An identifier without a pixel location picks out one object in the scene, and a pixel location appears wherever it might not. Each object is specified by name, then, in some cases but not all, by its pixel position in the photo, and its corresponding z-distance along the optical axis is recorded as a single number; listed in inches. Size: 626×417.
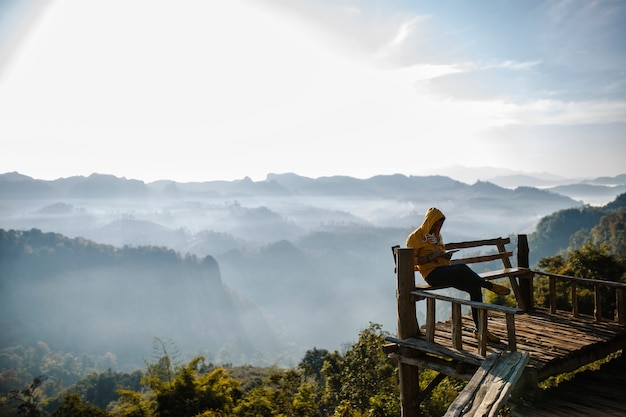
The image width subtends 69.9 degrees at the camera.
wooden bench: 257.5
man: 221.5
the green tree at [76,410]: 648.4
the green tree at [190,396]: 603.5
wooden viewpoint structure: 186.7
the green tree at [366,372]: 718.0
